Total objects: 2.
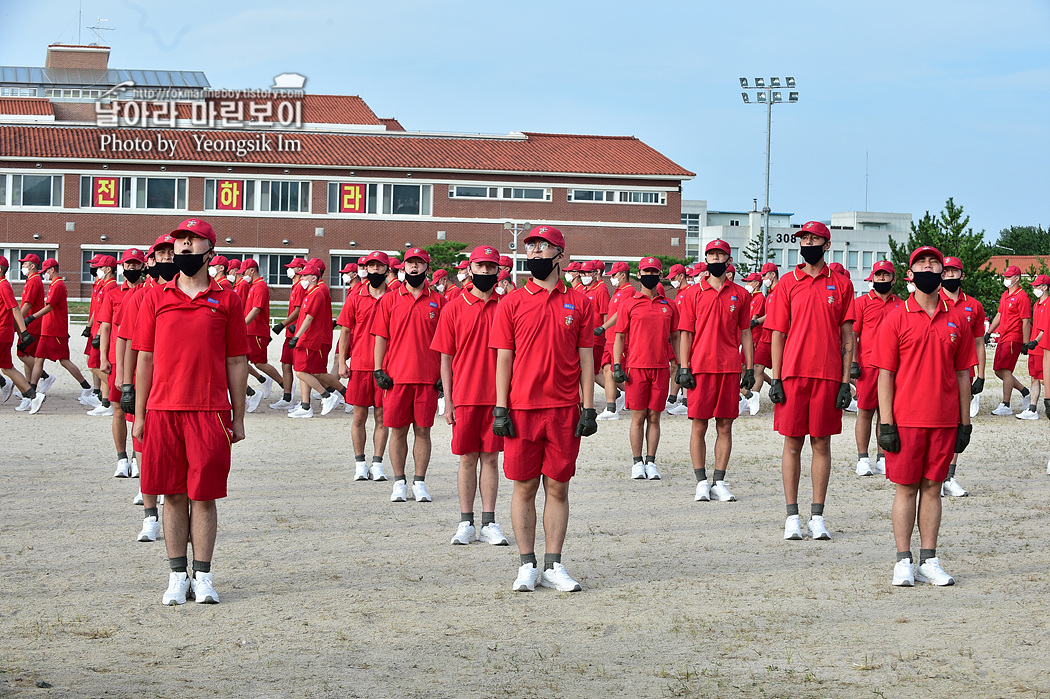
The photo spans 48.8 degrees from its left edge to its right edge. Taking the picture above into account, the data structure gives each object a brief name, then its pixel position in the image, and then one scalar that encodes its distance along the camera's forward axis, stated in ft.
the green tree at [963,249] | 144.05
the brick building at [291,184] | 206.69
